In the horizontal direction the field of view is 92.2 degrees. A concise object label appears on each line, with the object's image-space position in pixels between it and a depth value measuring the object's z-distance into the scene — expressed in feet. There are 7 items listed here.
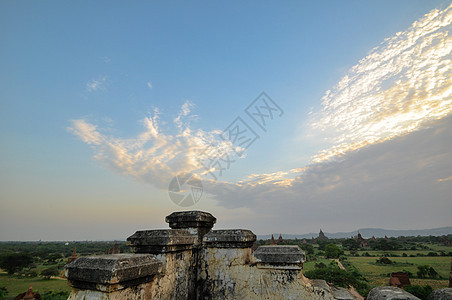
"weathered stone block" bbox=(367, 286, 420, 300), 7.18
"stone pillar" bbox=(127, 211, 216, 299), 9.02
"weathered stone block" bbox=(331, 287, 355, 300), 8.12
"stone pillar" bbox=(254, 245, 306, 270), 8.84
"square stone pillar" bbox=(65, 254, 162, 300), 6.36
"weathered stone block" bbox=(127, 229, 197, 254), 9.09
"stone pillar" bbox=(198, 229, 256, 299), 9.79
